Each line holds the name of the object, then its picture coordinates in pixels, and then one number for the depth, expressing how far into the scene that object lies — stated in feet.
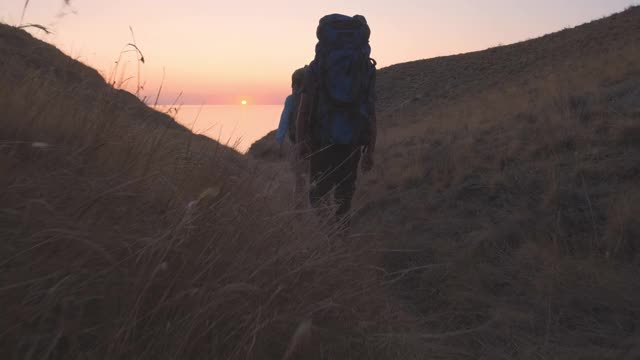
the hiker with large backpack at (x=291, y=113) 16.57
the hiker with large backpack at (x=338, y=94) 13.62
